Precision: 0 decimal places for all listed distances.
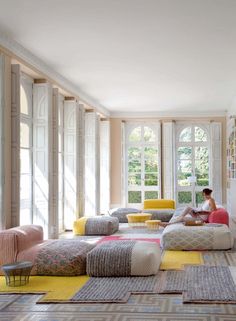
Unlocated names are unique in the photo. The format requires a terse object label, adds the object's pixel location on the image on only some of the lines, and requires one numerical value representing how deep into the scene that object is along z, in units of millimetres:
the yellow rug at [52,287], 5695
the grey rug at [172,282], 5809
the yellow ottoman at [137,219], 12773
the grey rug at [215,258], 7582
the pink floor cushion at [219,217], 10320
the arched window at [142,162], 17703
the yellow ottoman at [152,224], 11695
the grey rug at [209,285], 5406
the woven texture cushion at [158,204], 15312
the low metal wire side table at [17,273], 6246
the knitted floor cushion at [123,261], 6676
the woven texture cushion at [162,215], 13828
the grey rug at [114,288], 5551
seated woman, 10555
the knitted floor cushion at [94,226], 11344
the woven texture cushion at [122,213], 14078
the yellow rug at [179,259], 7316
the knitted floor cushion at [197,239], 8820
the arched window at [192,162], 17625
